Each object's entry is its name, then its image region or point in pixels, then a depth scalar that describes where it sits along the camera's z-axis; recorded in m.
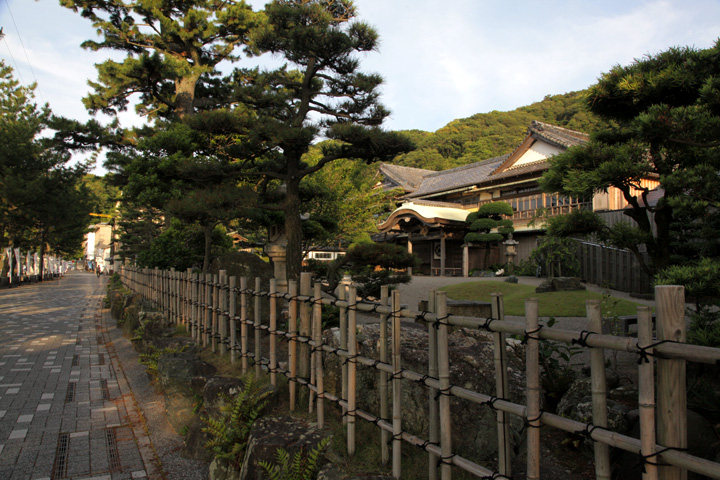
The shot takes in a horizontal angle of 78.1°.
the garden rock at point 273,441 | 3.37
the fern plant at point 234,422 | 3.79
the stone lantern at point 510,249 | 20.05
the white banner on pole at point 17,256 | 29.00
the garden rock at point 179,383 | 5.09
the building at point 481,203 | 21.25
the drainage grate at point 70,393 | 5.73
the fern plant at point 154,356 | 6.30
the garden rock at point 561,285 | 11.90
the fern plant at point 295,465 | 3.13
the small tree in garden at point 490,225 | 20.84
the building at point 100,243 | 70.75
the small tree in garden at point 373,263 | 7.36
